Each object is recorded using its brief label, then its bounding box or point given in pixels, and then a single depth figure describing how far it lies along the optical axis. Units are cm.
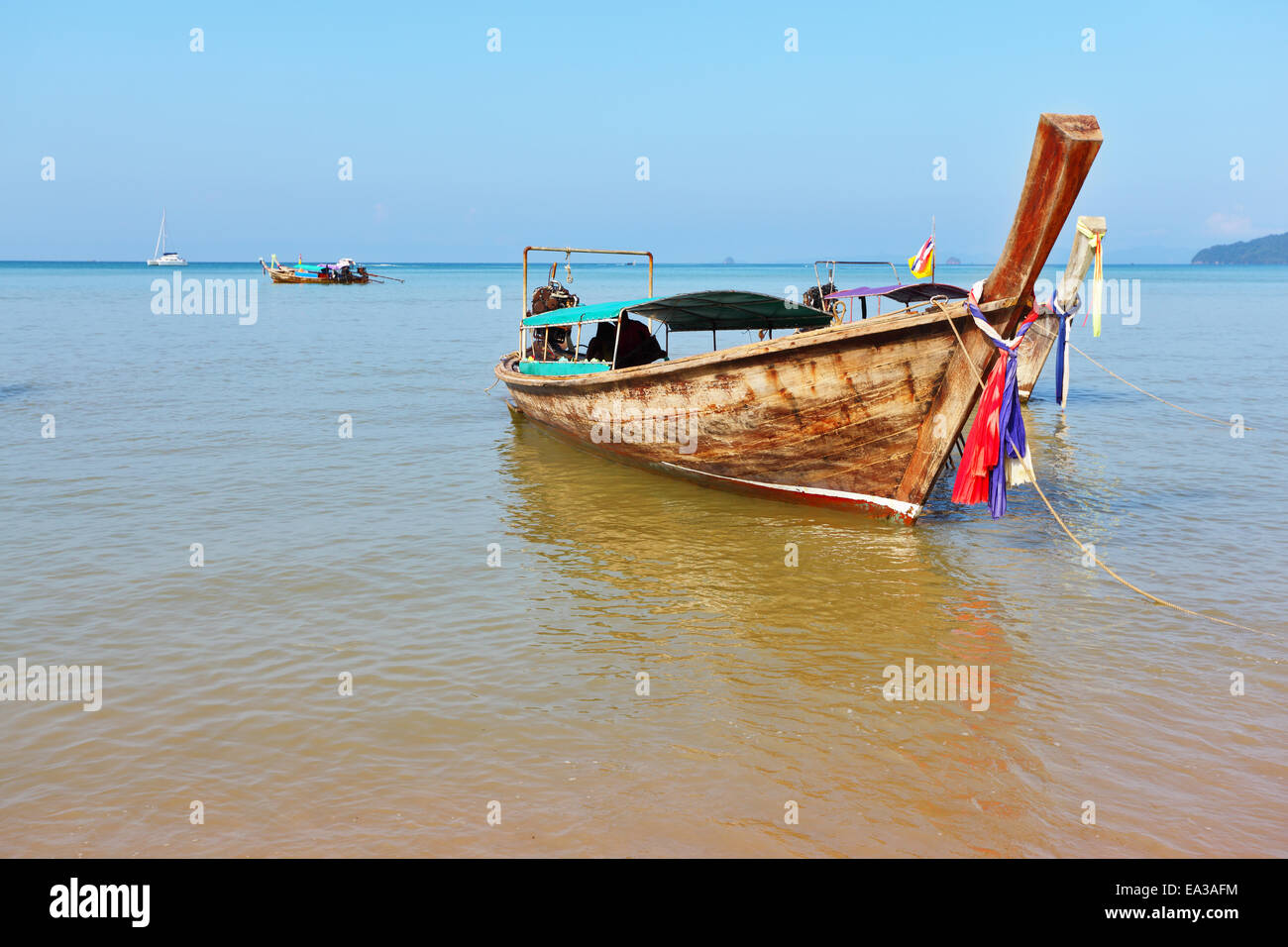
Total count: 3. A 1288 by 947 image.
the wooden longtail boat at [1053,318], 1553
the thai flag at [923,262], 1438
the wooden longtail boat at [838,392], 787
